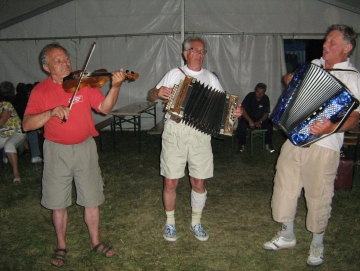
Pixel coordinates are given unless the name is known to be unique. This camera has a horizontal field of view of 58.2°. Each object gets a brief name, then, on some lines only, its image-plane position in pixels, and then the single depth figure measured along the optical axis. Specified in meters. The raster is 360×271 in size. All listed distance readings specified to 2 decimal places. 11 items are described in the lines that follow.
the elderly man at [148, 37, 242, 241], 3.12
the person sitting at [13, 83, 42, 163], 6.05
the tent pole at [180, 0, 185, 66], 8.41
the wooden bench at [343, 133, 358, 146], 5.56
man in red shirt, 2.64
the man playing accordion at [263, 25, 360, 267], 2.60
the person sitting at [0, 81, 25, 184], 5.19
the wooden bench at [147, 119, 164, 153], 6.24
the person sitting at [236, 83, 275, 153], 7.21
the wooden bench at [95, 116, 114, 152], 6.70
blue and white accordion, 2.35
